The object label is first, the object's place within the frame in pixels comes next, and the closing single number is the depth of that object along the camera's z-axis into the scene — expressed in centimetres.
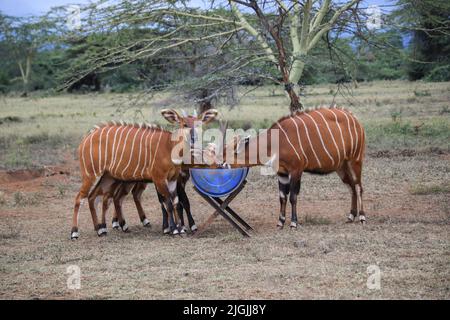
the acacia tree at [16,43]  3619
